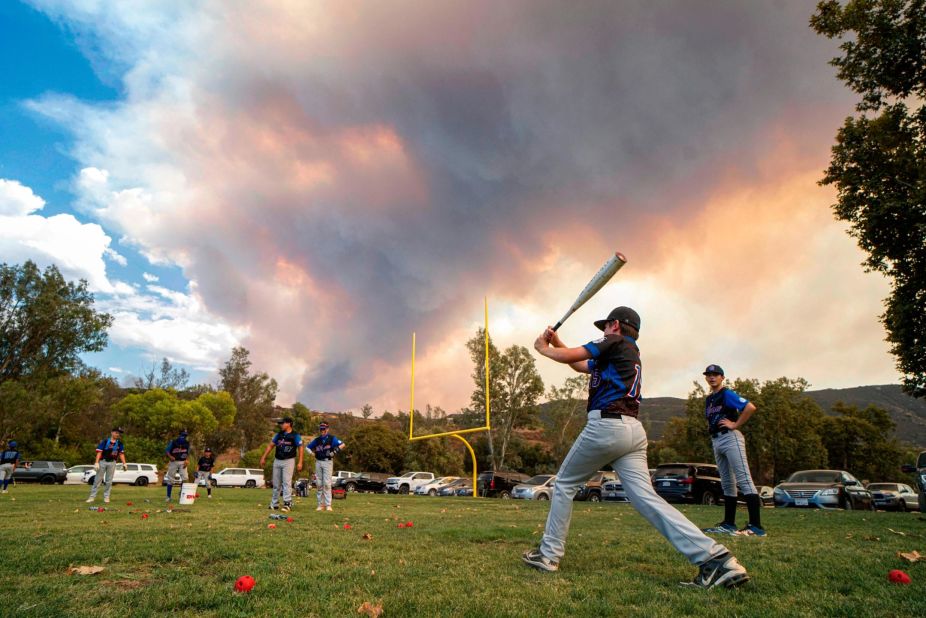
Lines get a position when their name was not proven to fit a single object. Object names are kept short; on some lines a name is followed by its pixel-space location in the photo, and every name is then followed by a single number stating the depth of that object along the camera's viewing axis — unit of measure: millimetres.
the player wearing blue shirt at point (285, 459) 11844
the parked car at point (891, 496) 26031
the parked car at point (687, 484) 20094
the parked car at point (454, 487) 39719
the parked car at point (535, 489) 28375
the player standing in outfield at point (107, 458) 14366
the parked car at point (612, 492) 27531
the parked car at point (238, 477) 43366
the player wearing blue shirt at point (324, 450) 13312
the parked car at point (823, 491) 18816
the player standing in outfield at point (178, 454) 15780
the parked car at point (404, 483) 42375
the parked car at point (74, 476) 38469
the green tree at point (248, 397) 79688
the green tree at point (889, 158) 15305
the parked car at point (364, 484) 41812
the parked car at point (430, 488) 39781
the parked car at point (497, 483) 33594
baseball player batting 4445
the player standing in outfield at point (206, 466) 22203
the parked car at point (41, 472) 36625
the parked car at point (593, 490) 28859
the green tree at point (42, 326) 45594
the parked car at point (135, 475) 38584
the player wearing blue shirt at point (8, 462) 19891
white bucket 12940
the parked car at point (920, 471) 13388
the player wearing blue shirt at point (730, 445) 7586
